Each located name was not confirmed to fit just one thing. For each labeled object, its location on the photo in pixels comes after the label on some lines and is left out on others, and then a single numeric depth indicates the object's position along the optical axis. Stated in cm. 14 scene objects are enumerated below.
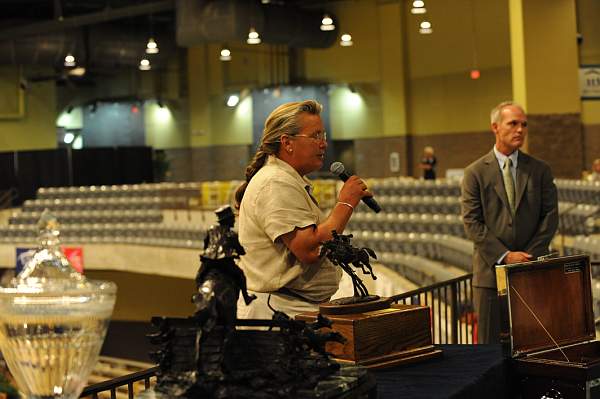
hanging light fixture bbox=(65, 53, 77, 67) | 1981
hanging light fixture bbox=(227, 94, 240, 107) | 2564
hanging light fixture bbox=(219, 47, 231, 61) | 2031
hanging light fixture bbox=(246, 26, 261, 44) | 1648
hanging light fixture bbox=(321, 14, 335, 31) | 1686
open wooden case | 256
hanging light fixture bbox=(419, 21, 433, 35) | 1837
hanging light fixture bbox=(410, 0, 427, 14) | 1514
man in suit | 466
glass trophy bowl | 160
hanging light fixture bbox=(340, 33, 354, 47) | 1921
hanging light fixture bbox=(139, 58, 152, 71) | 2141
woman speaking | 274
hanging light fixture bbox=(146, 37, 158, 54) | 1850
